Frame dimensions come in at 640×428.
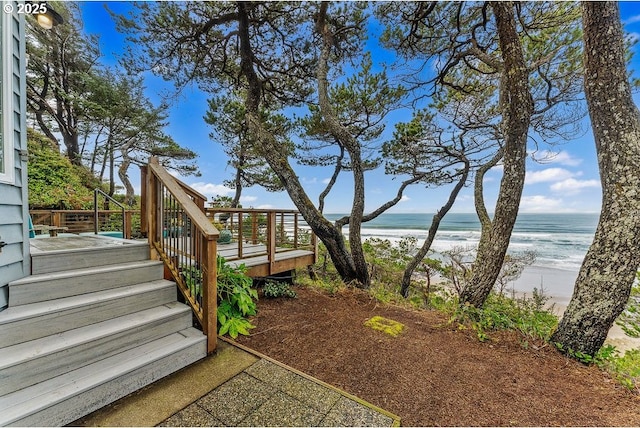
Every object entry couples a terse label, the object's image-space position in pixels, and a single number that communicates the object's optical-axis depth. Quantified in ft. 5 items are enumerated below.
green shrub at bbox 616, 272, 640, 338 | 10.45
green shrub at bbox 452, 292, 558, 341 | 9.50
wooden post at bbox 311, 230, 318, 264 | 18.25
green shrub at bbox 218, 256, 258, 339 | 8.43
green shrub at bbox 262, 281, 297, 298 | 12.45
